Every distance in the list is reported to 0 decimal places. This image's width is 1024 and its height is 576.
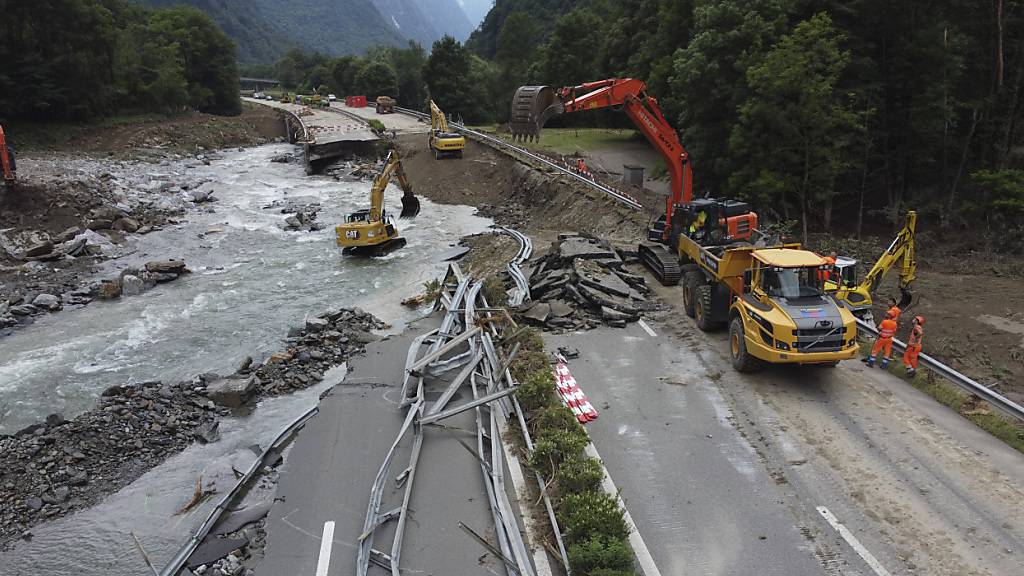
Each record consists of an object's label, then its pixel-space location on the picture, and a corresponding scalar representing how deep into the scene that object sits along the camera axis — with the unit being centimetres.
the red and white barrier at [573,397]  1183
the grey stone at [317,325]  1858
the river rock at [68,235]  2783
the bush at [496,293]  1780
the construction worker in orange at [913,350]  1275
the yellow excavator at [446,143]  4347
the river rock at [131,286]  2291
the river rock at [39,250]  2616
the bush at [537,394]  1161
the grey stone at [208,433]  1327
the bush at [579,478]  909
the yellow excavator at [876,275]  1609
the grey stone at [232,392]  1462
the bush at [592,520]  818
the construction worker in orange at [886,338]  1332
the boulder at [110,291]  2250
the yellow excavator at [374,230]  2692
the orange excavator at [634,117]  1808
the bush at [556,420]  1076
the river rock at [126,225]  3086
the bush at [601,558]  762
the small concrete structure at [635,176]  3298
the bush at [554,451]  982
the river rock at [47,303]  2130
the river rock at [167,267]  2458
